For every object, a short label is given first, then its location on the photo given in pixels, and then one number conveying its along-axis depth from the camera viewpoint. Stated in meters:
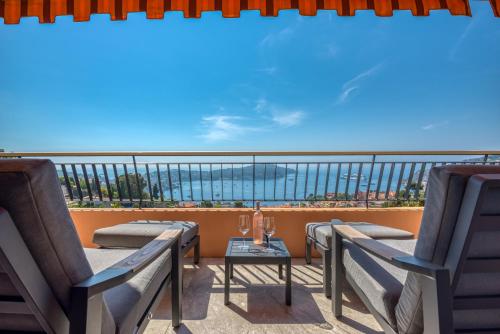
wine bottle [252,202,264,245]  2.28
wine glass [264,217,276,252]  2.16
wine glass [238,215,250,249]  2.20
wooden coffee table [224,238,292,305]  1.86
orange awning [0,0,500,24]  2.07
